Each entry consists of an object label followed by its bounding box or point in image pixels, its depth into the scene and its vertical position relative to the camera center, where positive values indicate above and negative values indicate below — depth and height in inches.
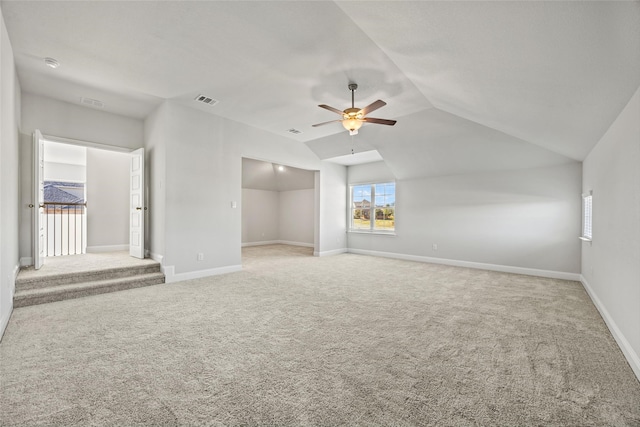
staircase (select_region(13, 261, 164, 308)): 141.3 -41.4
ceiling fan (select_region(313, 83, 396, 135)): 150.0 +52.1
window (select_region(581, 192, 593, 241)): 177.1 -2.4
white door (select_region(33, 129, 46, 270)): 165.9 +7.4
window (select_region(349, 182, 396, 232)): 305.9 +5.3
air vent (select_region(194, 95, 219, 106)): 178.5 +72.8
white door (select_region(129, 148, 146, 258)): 201.8 +4.5
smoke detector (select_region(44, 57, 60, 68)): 135.4 +73.2
